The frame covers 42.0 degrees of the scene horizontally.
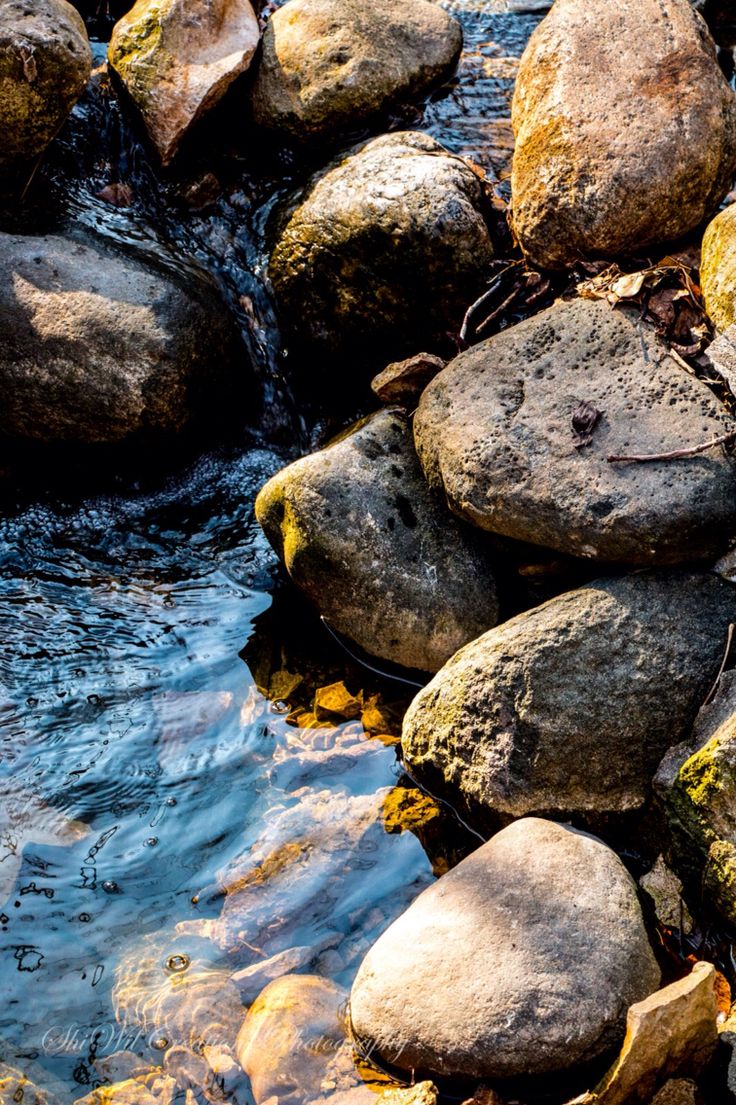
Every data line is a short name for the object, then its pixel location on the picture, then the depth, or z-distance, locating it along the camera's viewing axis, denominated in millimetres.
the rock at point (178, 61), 5020
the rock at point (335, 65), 5055
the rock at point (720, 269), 3586
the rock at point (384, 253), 4230
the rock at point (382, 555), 3799
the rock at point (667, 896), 2943
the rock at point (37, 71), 4629
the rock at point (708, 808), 2746
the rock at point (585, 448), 3254
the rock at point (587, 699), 3152
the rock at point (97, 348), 4496
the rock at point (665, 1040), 2340
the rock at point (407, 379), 4109
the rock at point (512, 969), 2541
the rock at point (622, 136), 3932
